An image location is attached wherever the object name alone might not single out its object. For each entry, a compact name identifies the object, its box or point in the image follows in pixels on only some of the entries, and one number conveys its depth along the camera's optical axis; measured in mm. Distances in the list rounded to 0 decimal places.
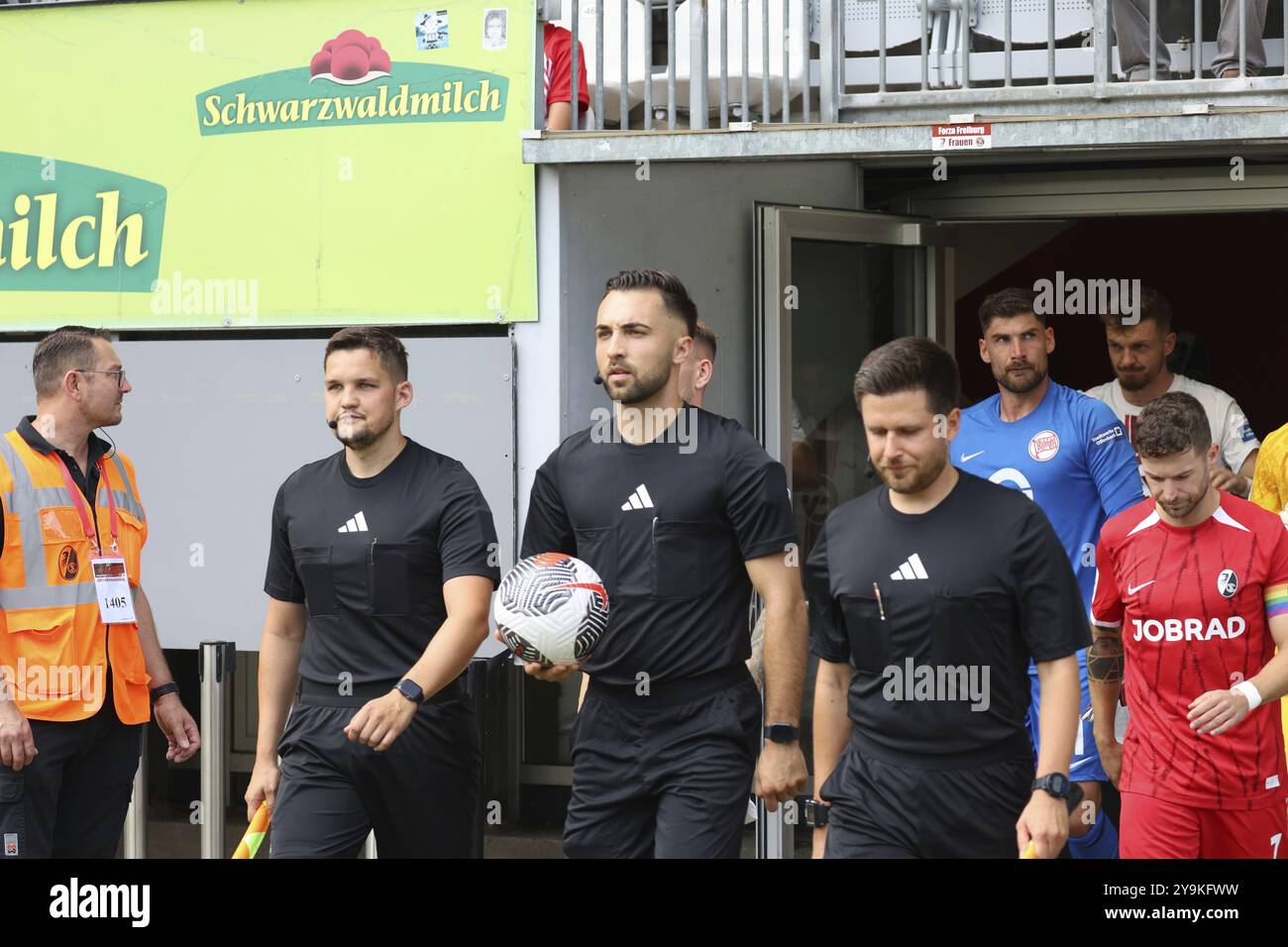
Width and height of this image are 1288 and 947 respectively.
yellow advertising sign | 14180
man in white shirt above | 13922
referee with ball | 9484
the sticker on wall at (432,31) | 14172
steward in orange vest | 11242
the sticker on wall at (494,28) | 14023
